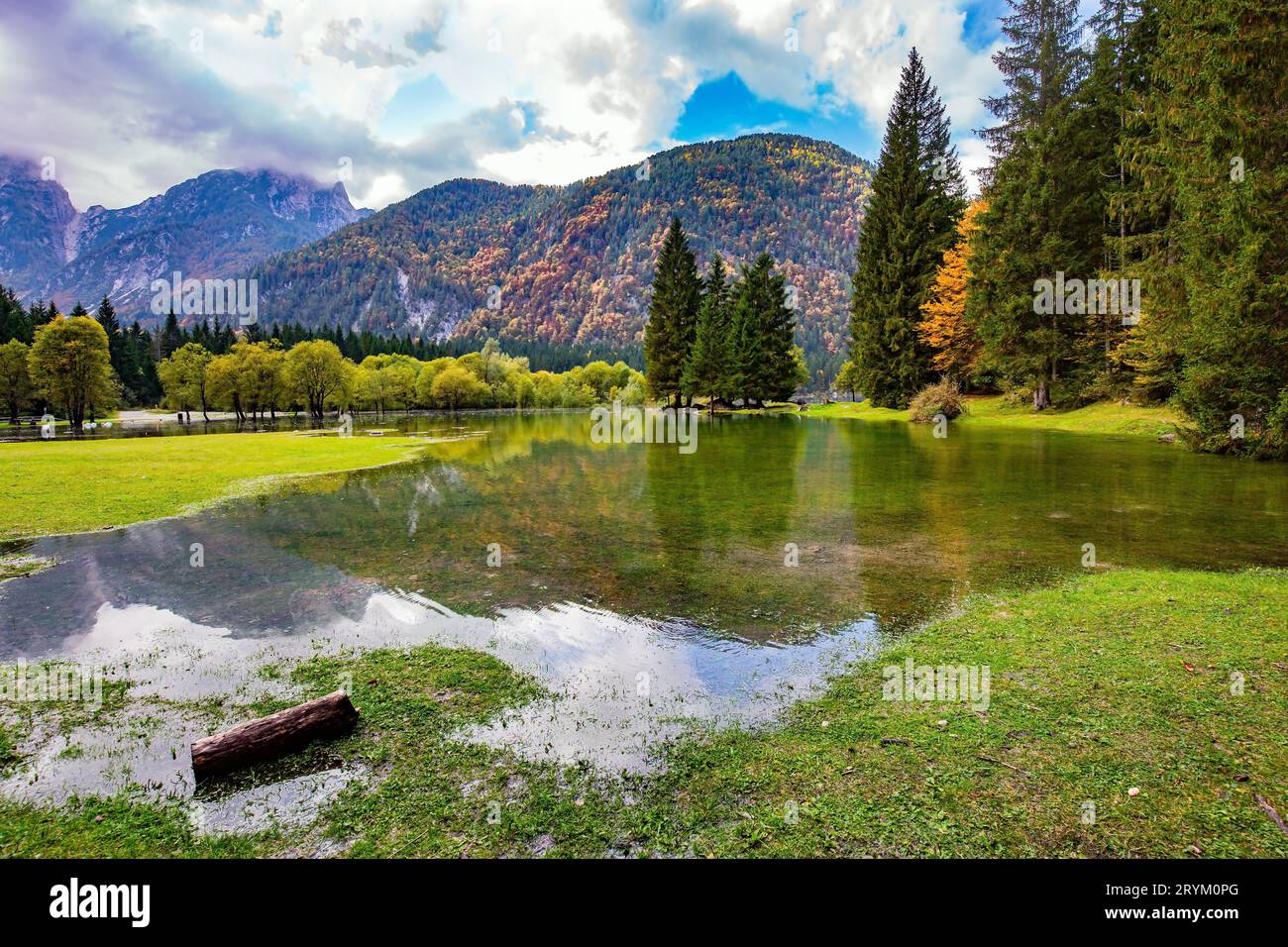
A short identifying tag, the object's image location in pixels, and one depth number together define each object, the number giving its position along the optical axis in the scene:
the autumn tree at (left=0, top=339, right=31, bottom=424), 67.38
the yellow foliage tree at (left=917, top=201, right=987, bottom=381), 49.84
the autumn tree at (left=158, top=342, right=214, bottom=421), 87.31
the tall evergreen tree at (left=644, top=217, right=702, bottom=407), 76.69
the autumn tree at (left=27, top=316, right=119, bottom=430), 54.44
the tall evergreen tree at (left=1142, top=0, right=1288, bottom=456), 19.55
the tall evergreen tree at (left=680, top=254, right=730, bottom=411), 73.31
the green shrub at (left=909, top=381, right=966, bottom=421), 46.41
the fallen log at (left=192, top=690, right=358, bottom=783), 4.73
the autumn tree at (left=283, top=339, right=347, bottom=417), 83.56
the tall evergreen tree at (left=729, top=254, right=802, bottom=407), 71.81
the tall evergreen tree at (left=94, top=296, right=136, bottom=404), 100.31
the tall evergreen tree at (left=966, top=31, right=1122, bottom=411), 39.03
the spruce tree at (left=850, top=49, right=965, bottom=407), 54.31
